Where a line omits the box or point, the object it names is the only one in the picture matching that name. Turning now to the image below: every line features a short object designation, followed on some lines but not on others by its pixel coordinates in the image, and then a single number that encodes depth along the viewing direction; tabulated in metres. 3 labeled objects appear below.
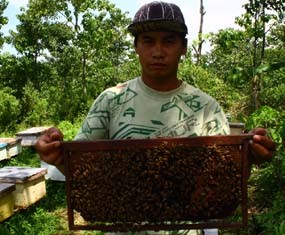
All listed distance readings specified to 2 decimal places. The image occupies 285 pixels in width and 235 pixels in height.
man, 1.83
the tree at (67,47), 14.00
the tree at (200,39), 14.26
